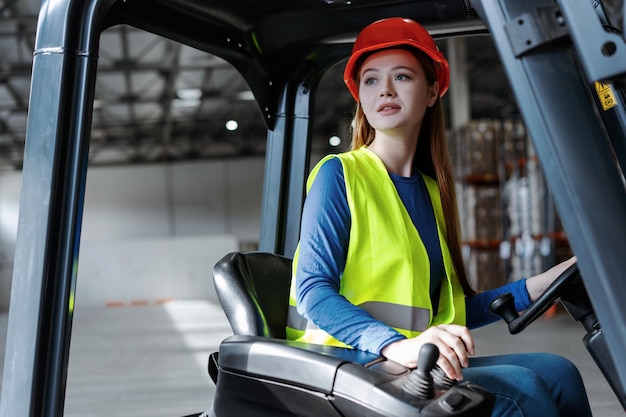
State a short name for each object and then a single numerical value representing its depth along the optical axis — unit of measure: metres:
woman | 1.68
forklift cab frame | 1.20
